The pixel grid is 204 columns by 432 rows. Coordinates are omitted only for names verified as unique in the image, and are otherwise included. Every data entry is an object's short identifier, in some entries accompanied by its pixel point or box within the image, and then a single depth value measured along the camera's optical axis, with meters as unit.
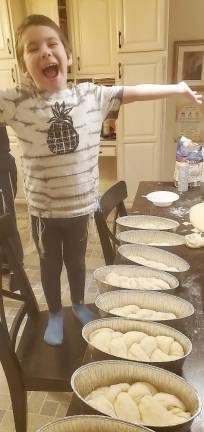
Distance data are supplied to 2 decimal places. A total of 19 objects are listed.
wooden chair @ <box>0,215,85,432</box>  0.95
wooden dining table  0.62
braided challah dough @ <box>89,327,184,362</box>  0.63
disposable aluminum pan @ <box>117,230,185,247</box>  1.08
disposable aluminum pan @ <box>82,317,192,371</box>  0.65
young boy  1.07
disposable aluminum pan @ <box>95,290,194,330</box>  0.74
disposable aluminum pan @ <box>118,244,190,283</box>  0.94
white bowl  1.49
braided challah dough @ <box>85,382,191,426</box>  0.53
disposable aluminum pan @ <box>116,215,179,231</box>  1.19
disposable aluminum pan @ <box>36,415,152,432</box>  0.49
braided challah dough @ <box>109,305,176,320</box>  0.73
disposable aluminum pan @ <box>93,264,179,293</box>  0.84
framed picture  2.93
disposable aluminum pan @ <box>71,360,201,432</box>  0.56
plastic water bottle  1.65
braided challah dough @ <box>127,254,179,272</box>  0.93
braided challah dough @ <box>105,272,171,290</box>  0.83
